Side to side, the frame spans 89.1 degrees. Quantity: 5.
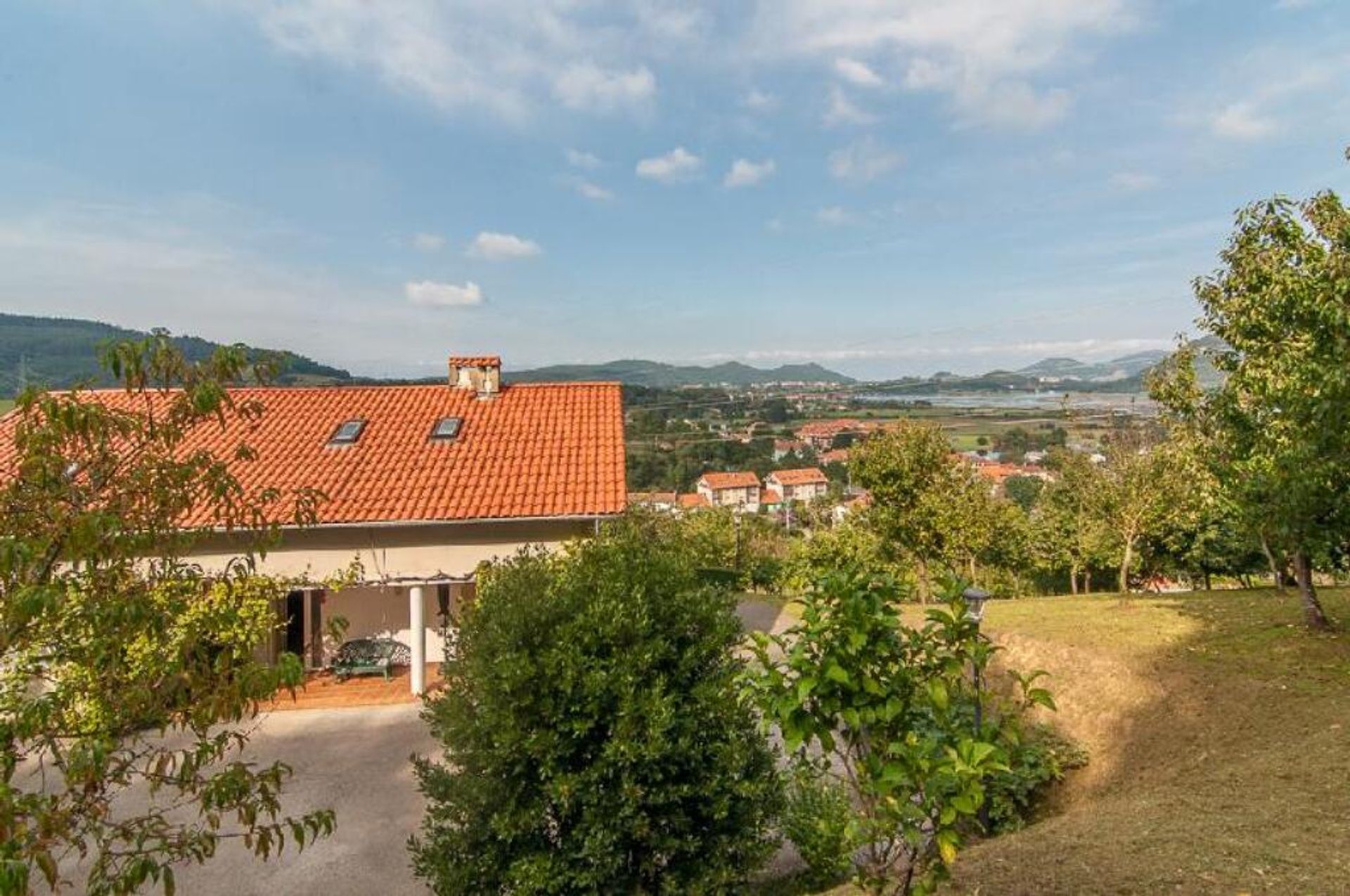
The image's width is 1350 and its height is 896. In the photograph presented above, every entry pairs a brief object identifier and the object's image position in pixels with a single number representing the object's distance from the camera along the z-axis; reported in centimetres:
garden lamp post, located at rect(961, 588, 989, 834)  661
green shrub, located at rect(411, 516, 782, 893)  493
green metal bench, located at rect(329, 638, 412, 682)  1391
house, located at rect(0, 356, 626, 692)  1284
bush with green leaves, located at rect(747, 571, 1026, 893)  313
